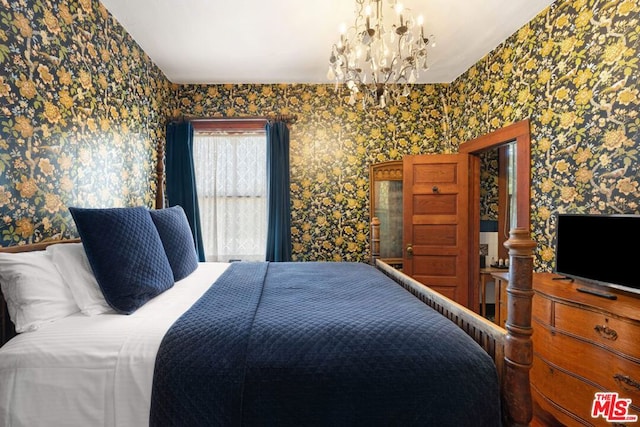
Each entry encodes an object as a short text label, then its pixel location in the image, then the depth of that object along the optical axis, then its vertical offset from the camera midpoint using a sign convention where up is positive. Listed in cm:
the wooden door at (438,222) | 308 -13
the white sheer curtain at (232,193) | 337 +20
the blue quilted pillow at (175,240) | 187 -20
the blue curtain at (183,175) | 323 +39
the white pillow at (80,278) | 130 -31
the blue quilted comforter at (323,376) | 90 -53
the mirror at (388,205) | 338 +6
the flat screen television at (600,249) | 148 -22
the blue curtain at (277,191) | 328 +21
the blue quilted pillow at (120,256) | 131 -22
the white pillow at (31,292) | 117 -35
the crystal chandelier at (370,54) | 156 +93
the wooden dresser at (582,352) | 133 -73
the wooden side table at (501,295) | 218 -66
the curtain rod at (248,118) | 330 +105
